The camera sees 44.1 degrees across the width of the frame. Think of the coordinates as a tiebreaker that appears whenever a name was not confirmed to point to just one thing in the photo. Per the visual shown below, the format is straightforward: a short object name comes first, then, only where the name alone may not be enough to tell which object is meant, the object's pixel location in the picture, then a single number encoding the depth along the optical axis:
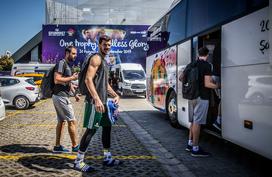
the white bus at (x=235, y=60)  4.13
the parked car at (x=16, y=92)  14.70
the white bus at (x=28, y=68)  25.09
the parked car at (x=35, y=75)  24.34
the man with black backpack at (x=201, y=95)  5.68
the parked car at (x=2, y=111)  8.23
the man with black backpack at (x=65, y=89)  5.67
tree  54.52
